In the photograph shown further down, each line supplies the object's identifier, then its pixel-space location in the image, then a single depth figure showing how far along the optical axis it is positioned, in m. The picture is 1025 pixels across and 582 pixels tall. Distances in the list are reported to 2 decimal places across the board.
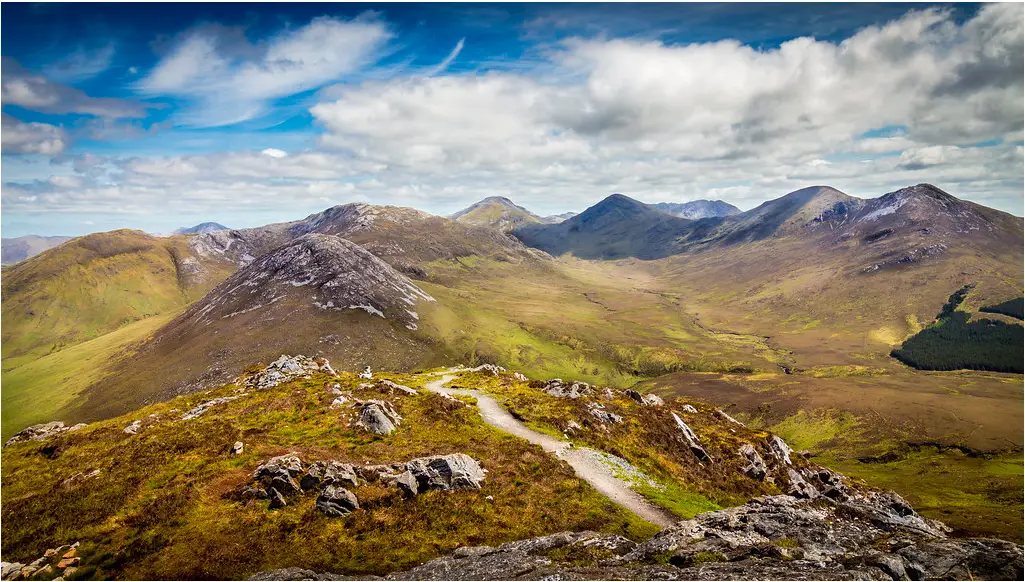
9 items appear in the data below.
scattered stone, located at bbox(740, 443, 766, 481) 51.06
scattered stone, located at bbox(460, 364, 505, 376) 95.05
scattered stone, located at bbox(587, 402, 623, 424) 56.86
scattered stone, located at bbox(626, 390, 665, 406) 70.25
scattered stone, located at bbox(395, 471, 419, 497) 32.74
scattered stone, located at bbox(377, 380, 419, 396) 62.66
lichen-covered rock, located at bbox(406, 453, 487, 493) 34.12
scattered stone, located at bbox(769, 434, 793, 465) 57.56
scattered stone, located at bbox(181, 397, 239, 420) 49.41
